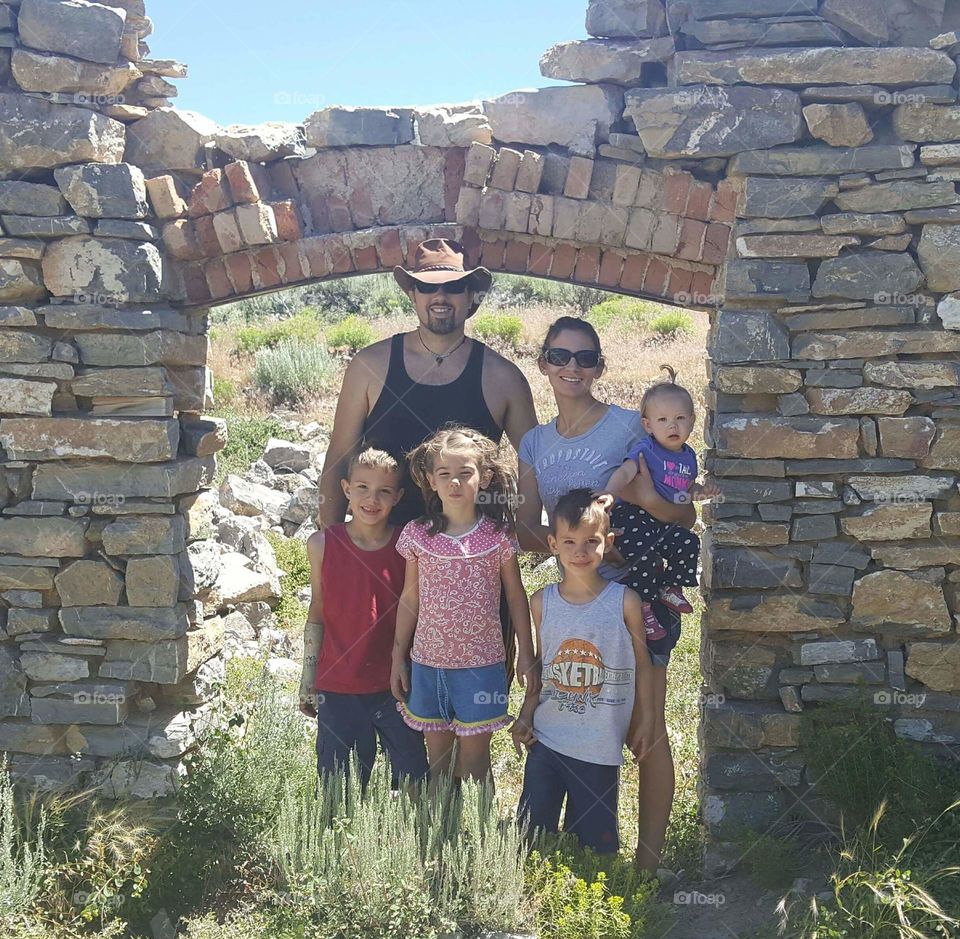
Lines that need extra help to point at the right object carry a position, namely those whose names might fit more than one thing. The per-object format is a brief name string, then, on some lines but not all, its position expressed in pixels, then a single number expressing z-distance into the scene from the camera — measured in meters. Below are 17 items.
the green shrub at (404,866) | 3.26
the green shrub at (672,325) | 14.59
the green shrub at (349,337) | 14.02
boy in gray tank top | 3.58
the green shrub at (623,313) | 15.48
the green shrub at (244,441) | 9.96
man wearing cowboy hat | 4.05
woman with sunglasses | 3.71
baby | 3.71
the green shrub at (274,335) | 14.20
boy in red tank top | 3.90
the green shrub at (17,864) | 3.62
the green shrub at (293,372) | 12.47
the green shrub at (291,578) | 7.19
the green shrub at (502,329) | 13.95
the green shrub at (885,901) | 3.17
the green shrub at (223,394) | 12.30
